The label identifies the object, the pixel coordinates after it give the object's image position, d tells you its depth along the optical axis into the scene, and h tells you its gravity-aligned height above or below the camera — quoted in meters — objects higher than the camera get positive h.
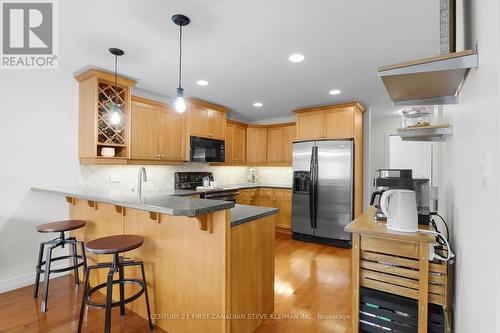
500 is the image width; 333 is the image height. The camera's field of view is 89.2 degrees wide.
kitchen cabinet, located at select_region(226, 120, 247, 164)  5.14 +0.51
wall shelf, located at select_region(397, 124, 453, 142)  1.63 +0.23
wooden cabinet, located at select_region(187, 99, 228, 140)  4.26 +0.82
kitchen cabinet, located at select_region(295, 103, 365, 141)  4.20 +0.78
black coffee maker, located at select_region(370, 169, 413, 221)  1.92 -0.12
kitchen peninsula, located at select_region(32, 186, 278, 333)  1.70 -0.71
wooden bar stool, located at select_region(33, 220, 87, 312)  2.26 -0.75
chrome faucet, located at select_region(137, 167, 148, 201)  2.19 -0.10
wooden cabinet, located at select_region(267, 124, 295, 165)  5.41 +0.49
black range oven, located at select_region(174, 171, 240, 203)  4.18 -0.36
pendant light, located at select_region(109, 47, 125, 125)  2.49 +0.85
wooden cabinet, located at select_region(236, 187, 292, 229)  5.02 -0.69
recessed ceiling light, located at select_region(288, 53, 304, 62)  2.56 +1.12
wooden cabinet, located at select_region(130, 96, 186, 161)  3.53 +0.50
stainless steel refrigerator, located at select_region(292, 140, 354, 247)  4.12 -0.42
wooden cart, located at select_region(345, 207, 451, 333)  1.49 -0.64
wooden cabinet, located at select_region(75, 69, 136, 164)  3.01 +0.61
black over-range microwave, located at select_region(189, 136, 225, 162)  4.25 +0.28
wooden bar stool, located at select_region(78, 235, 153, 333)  1.73 -0.74
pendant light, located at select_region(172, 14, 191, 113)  1.90 +1.10
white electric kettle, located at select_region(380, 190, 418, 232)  1.59 -0.28
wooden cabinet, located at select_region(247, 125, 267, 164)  5.68 +0.49
